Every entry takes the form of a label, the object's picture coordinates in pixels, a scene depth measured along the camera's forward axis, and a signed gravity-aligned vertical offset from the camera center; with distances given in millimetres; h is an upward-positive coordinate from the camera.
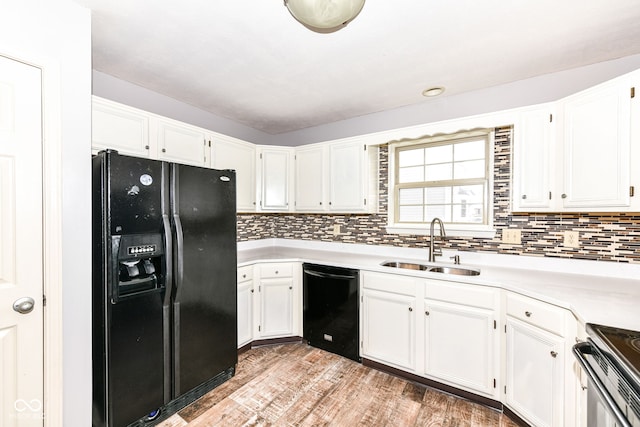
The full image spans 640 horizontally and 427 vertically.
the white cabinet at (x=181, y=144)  2256 +585
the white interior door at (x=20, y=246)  1239 -167
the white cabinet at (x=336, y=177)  2828 +369
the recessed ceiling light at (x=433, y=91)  2432 +1089
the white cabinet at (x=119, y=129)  1868 +588
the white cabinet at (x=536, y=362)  1470 -882
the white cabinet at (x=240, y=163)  2703 +494
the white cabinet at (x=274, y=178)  3131 +386
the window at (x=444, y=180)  2486 +304
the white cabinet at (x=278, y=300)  2730 -902
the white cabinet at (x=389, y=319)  2184 -899
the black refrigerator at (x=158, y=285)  1539 -484
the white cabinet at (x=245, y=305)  2543 -892
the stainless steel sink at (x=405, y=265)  2542 -512
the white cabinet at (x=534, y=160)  1928 +372
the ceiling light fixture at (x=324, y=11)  1051 +790
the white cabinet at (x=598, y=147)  1553 +393
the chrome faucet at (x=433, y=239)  2430 -260
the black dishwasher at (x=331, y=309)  2467 -922
